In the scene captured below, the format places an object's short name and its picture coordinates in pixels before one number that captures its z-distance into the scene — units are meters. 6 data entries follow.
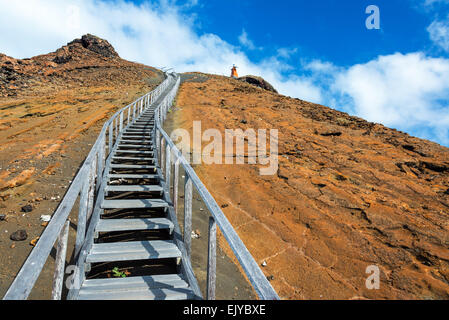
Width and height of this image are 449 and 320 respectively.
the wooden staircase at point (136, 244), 2.62
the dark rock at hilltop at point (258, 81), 44.16
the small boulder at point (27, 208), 4.48
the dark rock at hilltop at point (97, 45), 37.41
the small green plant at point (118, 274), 3.03
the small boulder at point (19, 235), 3.78
